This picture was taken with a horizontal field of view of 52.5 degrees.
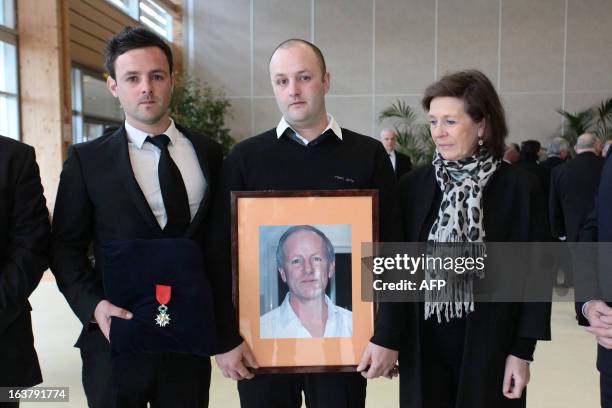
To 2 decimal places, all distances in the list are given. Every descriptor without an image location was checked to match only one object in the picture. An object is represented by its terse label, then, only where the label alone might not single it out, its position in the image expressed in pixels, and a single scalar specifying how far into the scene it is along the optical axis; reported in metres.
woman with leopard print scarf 2.02
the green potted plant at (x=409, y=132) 11.92
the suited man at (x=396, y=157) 8.10
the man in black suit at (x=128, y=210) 2.03
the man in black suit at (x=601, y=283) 2.01
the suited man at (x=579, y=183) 6.25
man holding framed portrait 2.03
